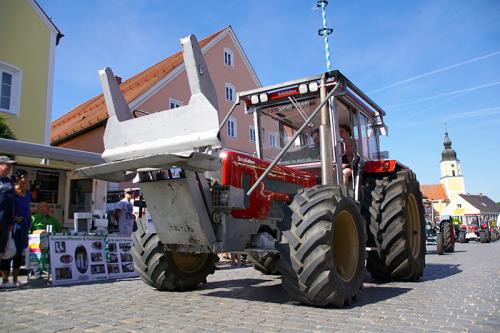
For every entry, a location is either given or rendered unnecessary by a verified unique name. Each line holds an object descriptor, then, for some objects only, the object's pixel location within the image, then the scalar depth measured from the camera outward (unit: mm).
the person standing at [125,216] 10367
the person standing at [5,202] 5895
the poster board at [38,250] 7312
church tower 93562
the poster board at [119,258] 7632
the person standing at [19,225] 6180
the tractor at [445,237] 13422
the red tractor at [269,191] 4070
